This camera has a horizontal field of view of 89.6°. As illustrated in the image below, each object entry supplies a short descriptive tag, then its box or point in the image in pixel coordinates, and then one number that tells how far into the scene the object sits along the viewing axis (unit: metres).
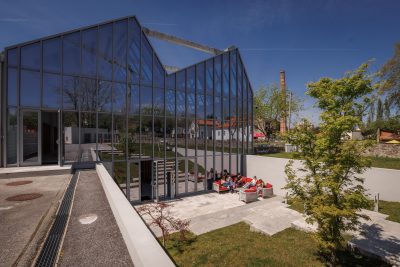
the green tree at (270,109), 47.97
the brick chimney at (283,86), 48.94
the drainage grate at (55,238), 3.34
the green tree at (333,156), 6.25
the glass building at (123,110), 11.53
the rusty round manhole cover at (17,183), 8.17
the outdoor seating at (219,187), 18.74
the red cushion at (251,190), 16.03
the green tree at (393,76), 23.94
